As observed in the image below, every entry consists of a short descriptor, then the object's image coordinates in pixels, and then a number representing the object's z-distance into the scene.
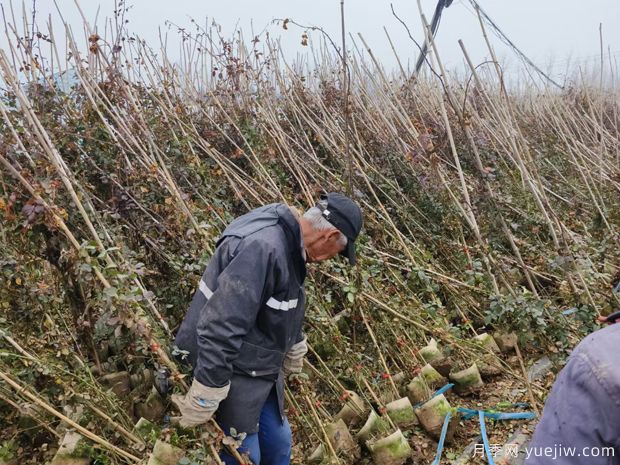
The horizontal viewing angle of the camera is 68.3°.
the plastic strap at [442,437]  2.52
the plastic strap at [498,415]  2.75
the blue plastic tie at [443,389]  2.90
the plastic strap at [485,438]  2.41
